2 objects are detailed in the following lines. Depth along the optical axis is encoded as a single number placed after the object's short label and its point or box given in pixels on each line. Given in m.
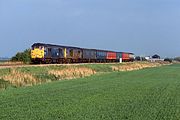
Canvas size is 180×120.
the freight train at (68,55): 56.50
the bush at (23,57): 66.50
